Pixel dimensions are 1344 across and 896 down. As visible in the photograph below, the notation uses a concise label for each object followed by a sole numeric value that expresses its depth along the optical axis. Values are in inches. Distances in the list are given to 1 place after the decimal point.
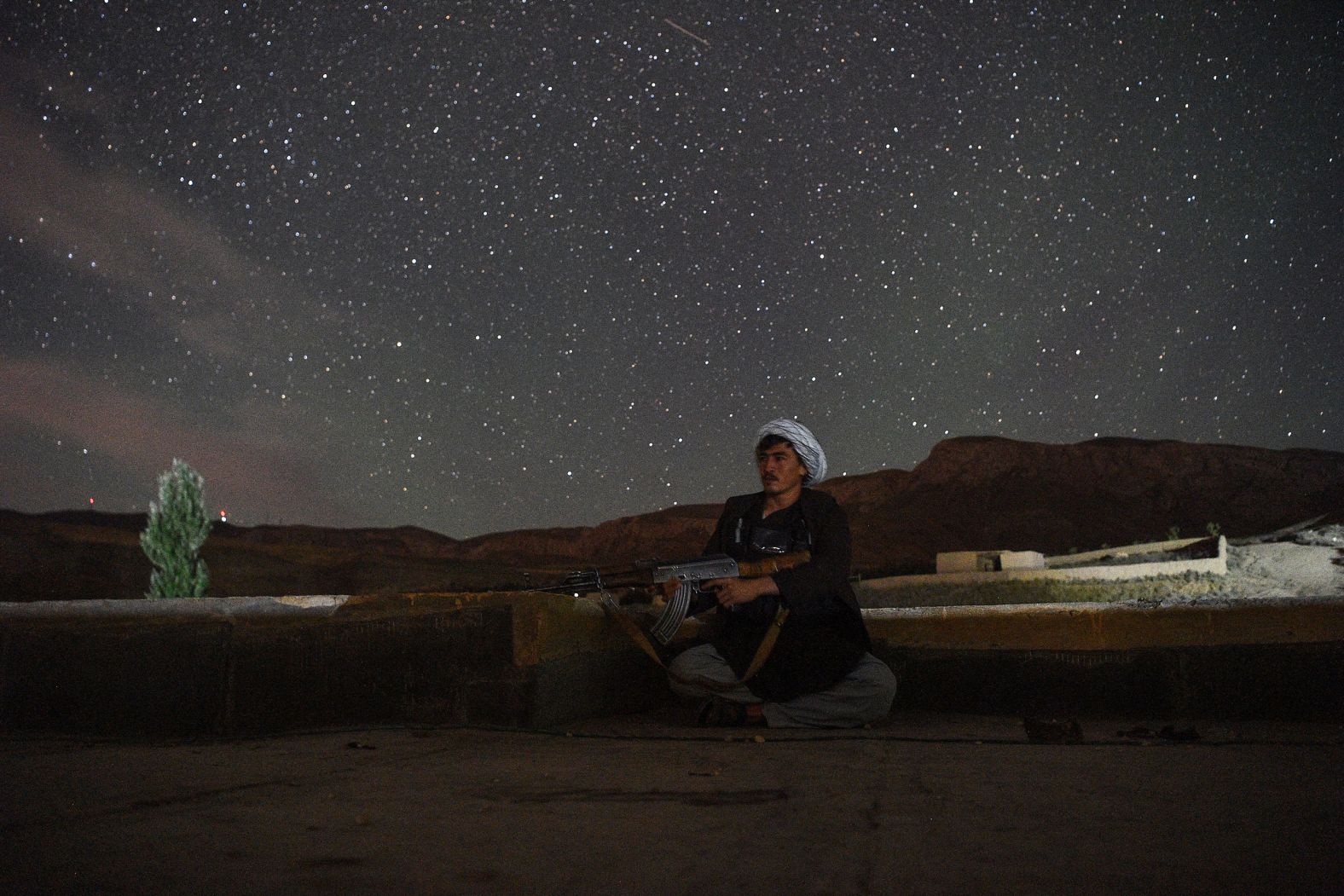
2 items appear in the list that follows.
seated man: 159.0
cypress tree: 1164.5
